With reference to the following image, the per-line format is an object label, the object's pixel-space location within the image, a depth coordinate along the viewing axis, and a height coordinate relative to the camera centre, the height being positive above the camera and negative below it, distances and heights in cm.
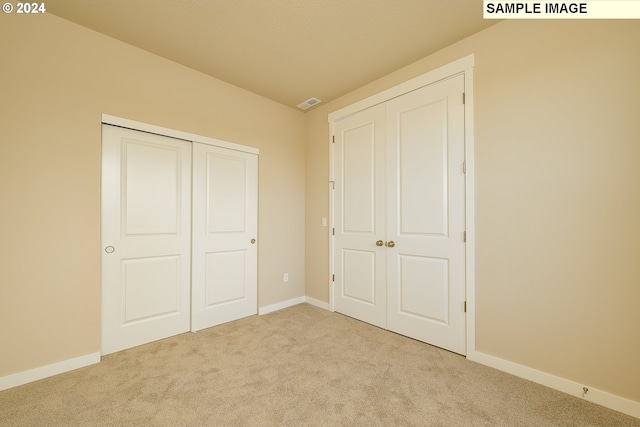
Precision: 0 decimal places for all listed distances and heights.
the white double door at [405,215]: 241 +0
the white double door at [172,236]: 238 -22
